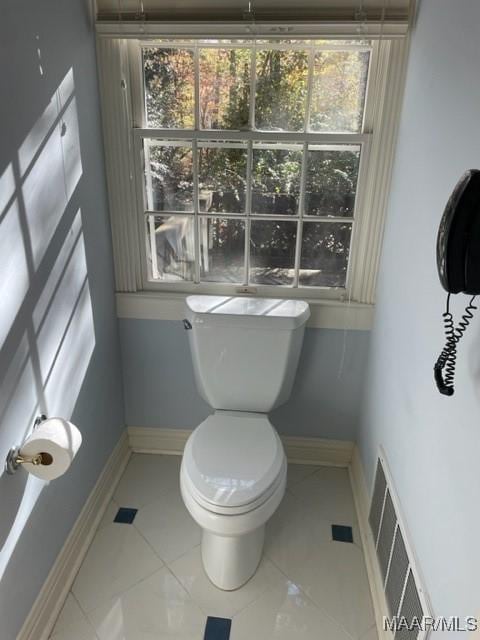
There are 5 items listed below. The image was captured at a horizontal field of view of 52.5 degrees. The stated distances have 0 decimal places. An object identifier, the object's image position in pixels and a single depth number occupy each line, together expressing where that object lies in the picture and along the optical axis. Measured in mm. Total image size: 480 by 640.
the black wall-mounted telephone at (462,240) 832
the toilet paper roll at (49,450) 1280
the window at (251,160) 1729
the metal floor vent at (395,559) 1258
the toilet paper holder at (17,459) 1267
